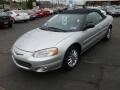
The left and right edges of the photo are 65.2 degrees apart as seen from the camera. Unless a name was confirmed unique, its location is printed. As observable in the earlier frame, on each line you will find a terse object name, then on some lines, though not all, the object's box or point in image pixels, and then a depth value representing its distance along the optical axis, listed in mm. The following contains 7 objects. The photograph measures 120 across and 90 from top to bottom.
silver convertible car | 2204
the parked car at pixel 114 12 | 12939
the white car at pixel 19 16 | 9901
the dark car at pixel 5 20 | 7074
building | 42967
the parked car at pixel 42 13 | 14107
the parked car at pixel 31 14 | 11340
